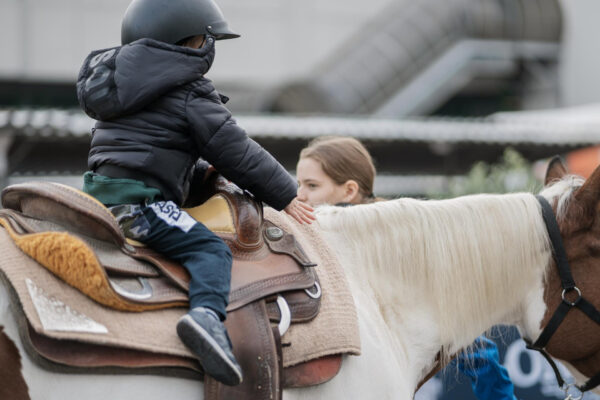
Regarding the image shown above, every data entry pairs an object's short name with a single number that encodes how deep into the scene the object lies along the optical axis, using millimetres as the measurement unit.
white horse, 7871
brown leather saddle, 7450
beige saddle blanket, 7399
